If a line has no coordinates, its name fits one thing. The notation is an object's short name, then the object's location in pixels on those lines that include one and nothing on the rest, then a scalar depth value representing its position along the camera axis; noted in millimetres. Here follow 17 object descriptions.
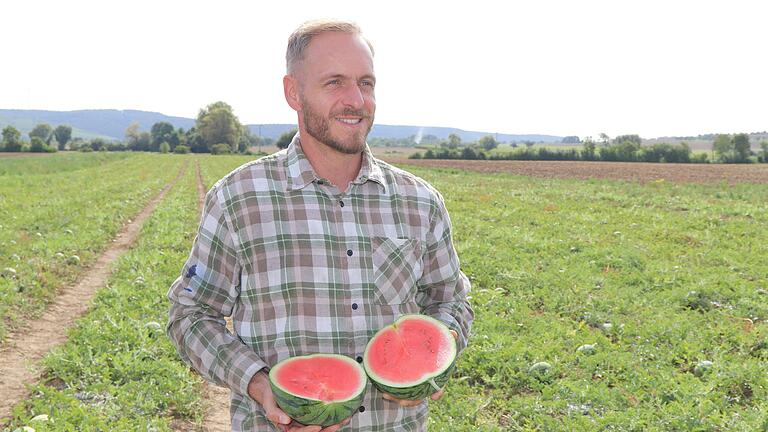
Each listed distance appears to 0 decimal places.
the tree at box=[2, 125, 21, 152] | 96500
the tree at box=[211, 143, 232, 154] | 109812
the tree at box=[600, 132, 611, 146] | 113294
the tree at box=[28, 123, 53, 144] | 169000
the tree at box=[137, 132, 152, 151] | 140875
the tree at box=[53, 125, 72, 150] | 156125
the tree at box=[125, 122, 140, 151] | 141000
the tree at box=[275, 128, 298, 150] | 80312
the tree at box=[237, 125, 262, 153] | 123388
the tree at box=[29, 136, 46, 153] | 98438
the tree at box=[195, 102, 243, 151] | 114938
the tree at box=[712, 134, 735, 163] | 87900
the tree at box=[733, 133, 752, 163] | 78212
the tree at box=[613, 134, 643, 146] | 124750
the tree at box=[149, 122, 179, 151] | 136125
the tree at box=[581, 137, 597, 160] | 78375
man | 2223
